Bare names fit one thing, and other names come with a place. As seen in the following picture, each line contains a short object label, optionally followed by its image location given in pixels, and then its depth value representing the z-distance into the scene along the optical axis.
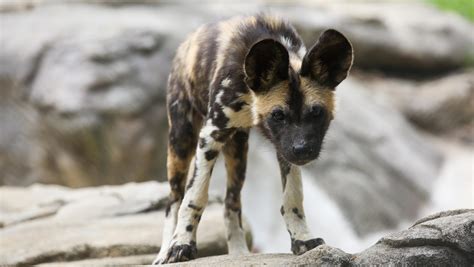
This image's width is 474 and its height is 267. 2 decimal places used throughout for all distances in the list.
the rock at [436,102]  27.48
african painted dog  9.21
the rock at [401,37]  27.97
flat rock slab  12.10
